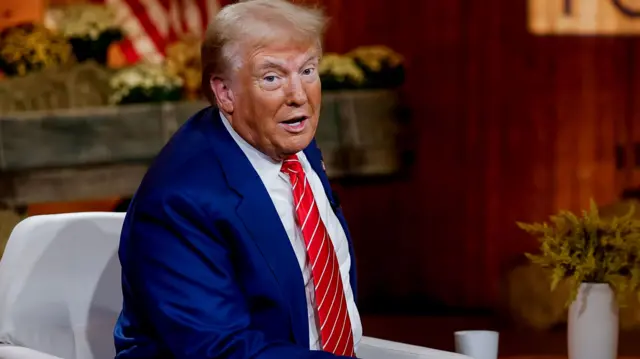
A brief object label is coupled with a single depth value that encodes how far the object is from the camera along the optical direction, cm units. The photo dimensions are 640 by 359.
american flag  1191
